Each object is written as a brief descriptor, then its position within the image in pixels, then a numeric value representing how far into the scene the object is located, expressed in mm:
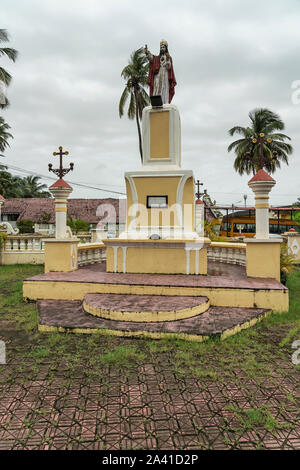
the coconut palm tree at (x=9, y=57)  17945
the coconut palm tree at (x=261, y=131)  26625
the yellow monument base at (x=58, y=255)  8445
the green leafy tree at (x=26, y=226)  28330
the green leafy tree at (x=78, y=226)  20873
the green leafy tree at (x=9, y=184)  34656
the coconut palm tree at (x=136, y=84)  22514
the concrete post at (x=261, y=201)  7438
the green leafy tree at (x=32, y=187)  43719
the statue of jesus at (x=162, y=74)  9768
